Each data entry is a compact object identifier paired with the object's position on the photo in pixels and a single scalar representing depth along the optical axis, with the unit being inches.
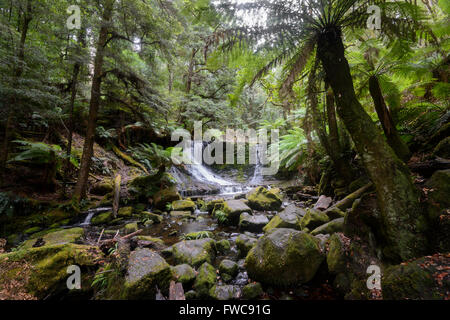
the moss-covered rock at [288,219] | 139.9
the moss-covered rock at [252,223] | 174.6
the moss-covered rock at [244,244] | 126.3
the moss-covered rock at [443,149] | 97.1
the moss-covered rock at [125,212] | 209.5
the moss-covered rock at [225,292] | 85.4
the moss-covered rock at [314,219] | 131.5
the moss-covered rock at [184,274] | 93.8
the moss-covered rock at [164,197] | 249.4
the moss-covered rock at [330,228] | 114.7
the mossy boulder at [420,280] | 50.6
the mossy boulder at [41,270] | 81.4
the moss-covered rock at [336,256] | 85.2
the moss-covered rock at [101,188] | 241.4
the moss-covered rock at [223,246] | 135.1
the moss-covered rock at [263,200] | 228.8
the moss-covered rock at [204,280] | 88.2
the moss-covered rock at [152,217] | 207.0
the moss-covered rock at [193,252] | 115.0
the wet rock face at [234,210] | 195.8
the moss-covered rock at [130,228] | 172.9
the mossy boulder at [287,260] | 89.9
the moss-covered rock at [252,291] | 85.4
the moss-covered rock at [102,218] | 189.8
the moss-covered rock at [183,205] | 247.5
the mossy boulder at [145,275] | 78.4
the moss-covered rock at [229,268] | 103.7
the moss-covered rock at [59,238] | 131.5
